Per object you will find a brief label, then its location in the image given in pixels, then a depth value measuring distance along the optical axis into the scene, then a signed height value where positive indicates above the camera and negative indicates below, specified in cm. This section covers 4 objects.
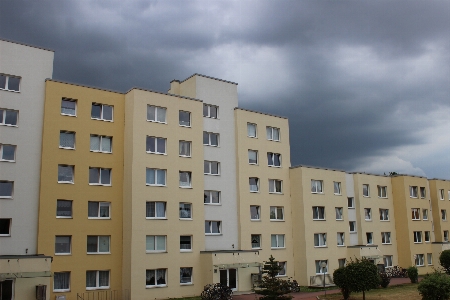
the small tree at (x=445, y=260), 5364 -171
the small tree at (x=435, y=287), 2894 -258
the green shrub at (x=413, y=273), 4744 -281
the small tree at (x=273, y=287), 3123 -259
